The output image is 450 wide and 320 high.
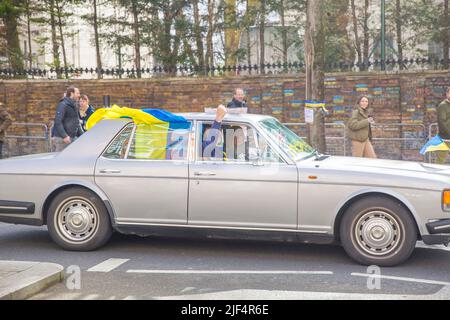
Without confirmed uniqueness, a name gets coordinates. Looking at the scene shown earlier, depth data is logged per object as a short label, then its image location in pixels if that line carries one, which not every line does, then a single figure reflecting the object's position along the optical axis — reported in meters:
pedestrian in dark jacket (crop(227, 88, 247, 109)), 12.05
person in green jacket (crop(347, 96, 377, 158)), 11.74
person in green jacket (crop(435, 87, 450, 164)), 12.10
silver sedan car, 6.62
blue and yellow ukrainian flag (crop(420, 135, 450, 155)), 11.42
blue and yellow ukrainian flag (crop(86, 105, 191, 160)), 7.33
